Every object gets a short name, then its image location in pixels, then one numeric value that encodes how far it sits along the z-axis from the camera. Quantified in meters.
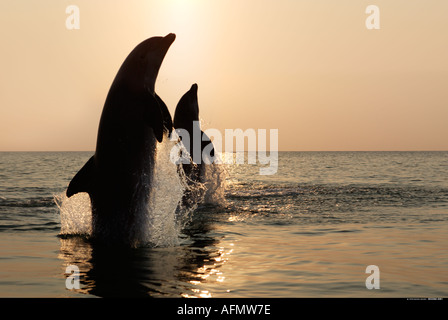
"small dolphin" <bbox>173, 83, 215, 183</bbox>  20.28
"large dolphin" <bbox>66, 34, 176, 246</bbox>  11.45
